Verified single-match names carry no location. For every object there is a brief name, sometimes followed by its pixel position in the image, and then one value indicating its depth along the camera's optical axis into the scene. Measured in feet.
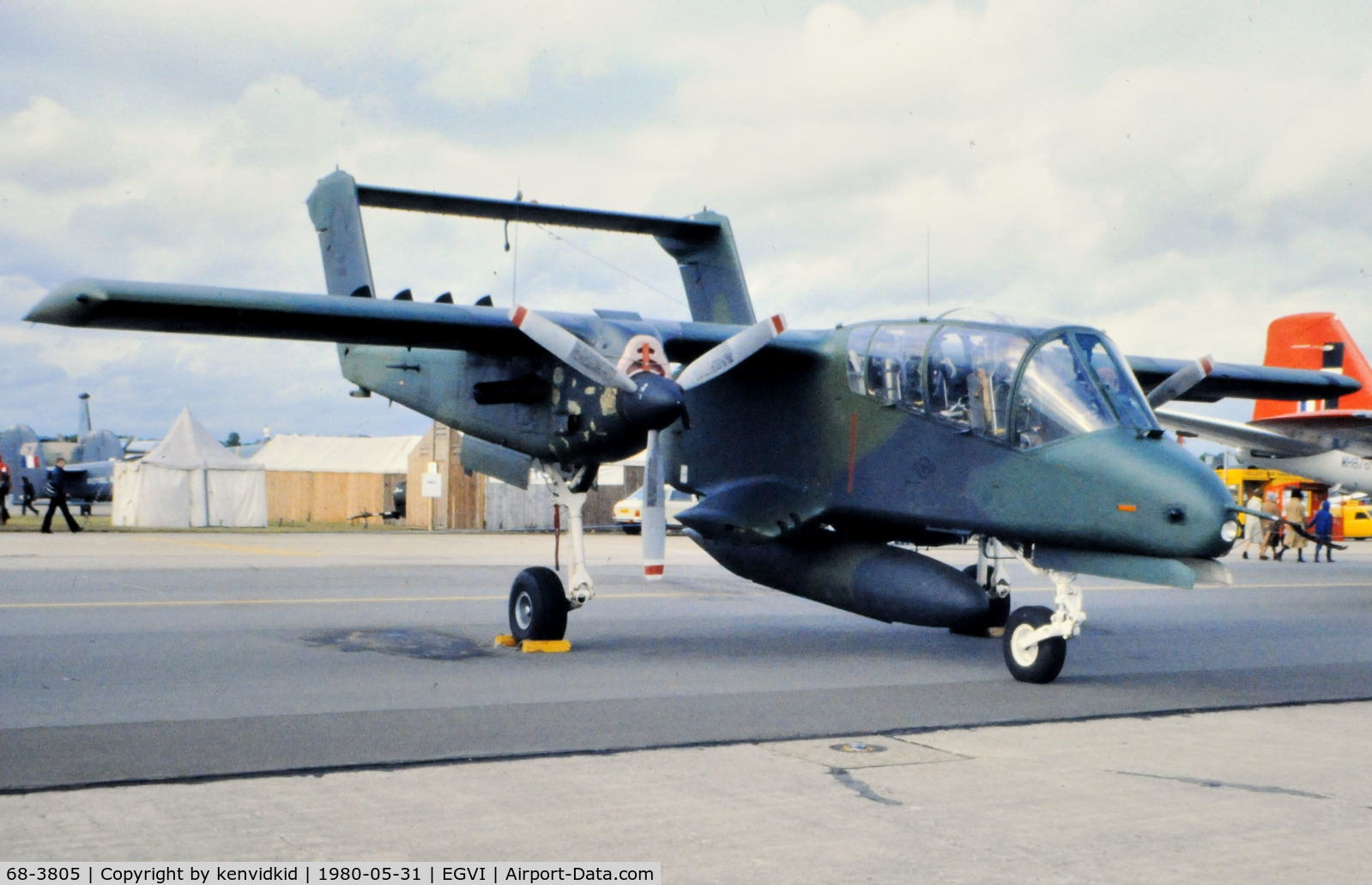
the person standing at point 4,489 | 125.08
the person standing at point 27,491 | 161.92
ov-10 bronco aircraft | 31.50
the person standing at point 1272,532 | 106.73
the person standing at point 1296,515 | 110.74
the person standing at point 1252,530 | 117.08
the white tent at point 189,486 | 131.54
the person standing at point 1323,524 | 108.78
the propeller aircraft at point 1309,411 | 82.38
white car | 117.50
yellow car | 155.63
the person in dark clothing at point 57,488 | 104.98
